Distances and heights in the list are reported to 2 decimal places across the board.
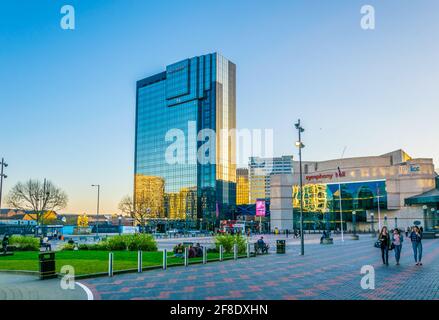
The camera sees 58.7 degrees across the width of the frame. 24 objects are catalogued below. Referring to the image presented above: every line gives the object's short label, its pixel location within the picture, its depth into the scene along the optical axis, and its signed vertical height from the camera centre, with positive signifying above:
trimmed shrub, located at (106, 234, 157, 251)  28.45 -2.93
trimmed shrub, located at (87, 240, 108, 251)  30.06 -3.37
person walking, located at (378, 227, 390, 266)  17.72 -1.76
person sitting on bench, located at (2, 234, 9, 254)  26.41 -2.93
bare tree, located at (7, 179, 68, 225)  69.88 +1.15
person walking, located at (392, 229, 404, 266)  17.70 -1.89
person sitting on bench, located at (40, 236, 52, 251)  31.55 -3.45
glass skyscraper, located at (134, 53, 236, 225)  131.25 +20.53
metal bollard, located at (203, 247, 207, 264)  19.65 -2.79
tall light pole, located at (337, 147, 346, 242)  85.36 +5.63
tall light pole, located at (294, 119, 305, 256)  26.88 +4.91
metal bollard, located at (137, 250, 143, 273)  15.93 -2.48
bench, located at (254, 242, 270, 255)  26.68 -3.21
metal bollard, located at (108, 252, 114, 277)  14.62 -2.40
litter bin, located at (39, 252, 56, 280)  13.91 -2.24
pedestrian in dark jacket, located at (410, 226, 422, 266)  17.68 -1.68
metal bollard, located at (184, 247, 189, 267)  18.38 -2.71
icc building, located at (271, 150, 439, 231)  76.69 +1.96
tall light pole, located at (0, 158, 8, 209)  37.36 +3.72
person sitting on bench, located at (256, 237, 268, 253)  27.00 -3.08
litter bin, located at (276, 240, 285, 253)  27.58 -3.19
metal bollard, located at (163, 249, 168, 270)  17.20 -2.61
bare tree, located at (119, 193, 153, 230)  91.01 -0.66
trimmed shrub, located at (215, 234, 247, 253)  25.20 -2.57
